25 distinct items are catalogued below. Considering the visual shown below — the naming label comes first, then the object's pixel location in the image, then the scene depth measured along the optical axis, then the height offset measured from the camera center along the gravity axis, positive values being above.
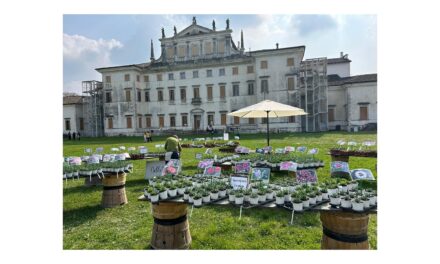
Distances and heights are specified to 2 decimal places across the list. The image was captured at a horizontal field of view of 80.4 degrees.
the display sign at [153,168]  5.25 -0.80
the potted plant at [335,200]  2.85 -0.82
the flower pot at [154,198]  3.13 -0.83
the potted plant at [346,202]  2.76 -0.81
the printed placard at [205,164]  4.80 -0.66
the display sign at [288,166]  5.17 -0.79
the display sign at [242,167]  4.67 -0.71
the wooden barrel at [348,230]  2.76 -1.12
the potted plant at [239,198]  3.08 -0.83
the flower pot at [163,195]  3.18 -0.81
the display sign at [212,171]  4.09 -0.68
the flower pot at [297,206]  2.88 -0.89
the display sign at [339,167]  4.07 -0.66
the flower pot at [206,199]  3.11 -0.85
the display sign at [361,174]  3.50 -0.67
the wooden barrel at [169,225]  3.25 -1.23
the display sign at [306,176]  3.69 -0.72
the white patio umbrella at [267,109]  7.13 +0.48
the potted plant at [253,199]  3.02 -0.83
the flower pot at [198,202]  3.05 -0.87
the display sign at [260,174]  3.94 -0.72
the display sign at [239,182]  3.39 -0.72
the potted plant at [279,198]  3.03 -0.83
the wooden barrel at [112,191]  5.24 -1.24
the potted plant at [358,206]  2.71 -0.84
